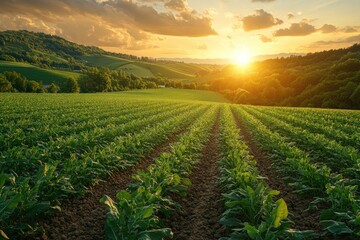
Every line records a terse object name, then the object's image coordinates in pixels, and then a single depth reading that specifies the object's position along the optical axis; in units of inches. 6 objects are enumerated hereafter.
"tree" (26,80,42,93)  3516.2
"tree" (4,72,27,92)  3435.0
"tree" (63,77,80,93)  3932.1
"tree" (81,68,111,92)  4291.3
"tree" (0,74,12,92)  3097.9
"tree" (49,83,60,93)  3725.1
